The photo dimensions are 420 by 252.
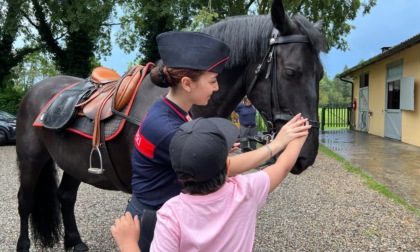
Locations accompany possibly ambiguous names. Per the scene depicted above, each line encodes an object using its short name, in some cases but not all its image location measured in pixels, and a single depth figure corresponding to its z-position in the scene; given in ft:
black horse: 6.57
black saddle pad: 8.72
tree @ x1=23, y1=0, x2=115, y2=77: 48.91
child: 3.70
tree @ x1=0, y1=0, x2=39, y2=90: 51.96
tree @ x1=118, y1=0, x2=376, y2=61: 44.72
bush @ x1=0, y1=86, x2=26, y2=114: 53.11
